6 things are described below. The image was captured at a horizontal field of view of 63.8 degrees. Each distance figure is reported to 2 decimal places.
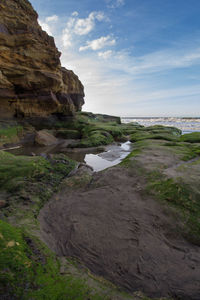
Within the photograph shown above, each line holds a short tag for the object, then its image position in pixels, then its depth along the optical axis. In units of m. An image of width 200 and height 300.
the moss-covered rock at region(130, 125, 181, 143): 21.89
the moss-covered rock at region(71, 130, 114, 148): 18.92
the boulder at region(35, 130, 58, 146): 19.69
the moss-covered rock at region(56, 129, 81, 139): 24.58
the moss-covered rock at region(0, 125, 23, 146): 17.75
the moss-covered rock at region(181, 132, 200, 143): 19.83
